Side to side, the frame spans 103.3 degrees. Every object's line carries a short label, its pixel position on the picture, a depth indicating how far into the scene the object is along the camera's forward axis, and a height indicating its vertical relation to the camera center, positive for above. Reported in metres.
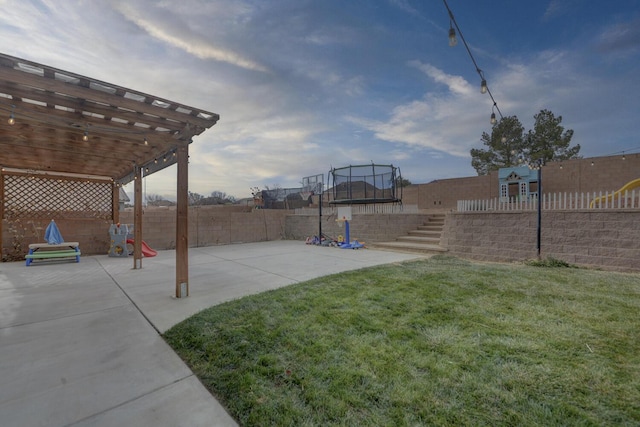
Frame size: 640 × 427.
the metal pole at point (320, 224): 9.10 -0.49
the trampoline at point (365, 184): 8.79 +0.96
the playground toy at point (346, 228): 8.04 -0.57
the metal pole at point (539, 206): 5.14 +0.08
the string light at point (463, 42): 4.51 +3.34
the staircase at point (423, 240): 7.00 -0.92
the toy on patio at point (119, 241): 6.69 -0.81
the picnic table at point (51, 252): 5.63 -0.95
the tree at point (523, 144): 14.93 +4.09
